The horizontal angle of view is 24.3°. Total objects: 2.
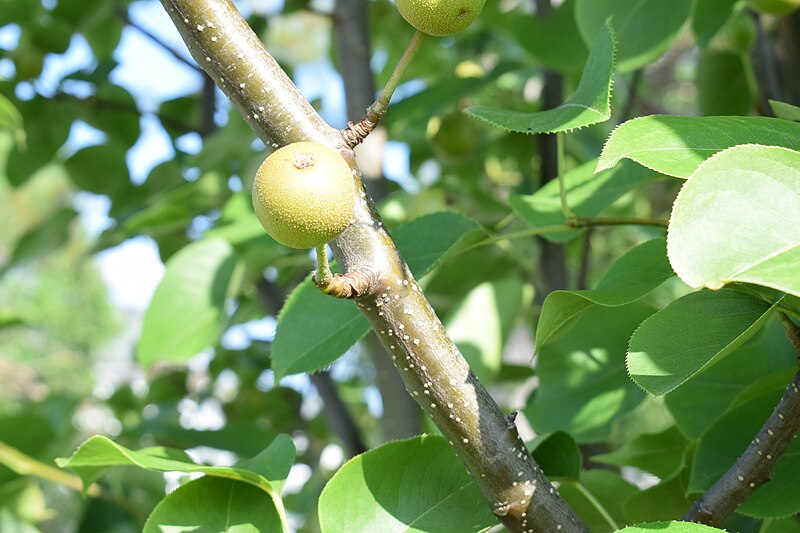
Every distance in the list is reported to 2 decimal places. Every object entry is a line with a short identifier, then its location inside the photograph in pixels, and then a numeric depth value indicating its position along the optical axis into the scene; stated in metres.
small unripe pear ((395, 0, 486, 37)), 0.64
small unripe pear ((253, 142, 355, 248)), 0.58
